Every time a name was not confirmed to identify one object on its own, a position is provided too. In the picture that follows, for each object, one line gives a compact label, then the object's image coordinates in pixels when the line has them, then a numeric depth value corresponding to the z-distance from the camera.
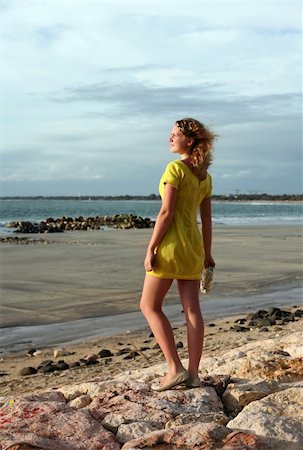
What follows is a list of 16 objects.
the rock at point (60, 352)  8.59
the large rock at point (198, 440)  3.88
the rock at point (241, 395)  4.86
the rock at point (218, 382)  5.15
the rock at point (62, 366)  7.92
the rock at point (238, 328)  9.88
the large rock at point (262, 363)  5.44
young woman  5.02
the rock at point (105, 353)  8.46
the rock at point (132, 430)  4.20
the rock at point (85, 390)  5.16
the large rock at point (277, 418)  4.05
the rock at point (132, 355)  8.41
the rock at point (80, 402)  4.91
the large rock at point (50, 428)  4.00
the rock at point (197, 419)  4.33
